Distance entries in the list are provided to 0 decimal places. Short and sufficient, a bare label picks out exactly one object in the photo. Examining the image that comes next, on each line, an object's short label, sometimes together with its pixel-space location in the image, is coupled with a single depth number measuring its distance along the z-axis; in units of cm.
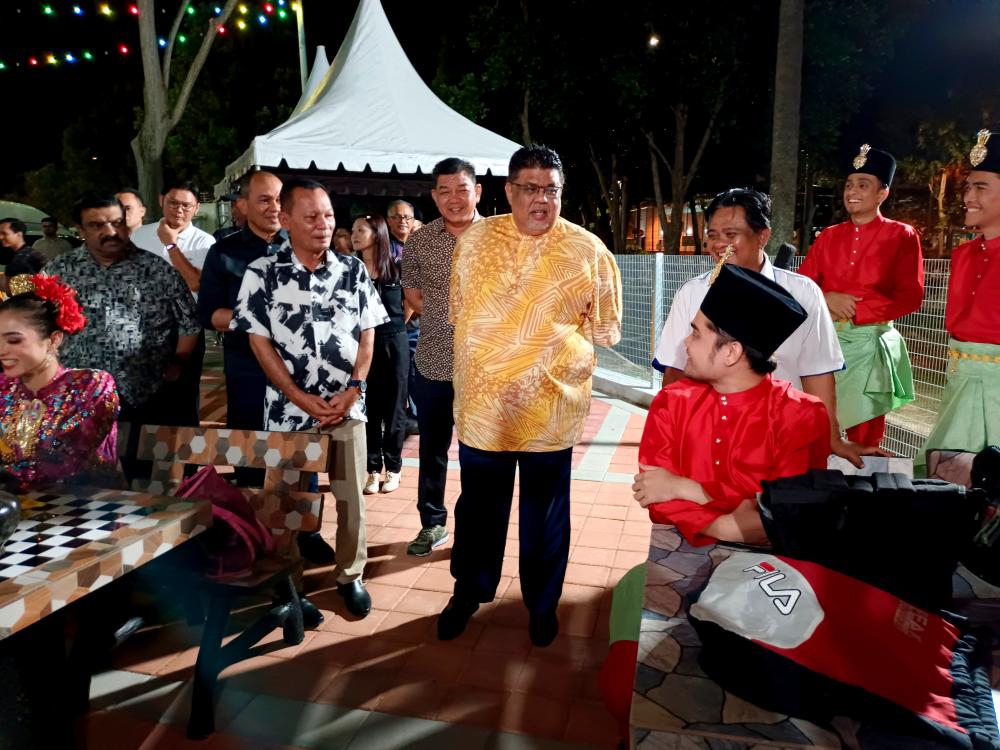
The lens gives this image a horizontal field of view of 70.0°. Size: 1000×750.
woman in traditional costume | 261
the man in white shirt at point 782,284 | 279
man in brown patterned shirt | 374
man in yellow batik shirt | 282
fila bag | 128
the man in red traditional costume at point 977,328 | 300
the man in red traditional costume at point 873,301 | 406
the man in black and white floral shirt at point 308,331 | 326
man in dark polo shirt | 380
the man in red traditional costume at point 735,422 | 196
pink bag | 263
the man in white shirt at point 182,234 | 496
